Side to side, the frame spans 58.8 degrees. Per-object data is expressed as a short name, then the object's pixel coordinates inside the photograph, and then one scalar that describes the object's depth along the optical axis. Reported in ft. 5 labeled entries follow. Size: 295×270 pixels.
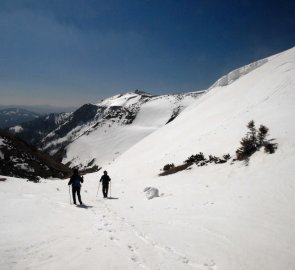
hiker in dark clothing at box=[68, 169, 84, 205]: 49.01
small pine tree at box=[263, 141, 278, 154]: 51.11
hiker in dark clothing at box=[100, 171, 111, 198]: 58.75
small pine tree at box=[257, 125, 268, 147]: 55.83
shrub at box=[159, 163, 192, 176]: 67.71
